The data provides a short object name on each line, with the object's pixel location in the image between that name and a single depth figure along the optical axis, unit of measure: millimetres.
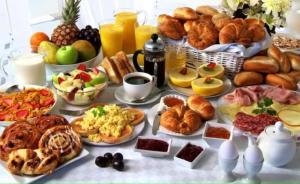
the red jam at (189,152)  1127
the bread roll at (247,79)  1534
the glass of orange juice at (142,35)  1696
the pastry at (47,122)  1207
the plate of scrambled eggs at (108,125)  1200
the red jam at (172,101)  1374
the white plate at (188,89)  1493
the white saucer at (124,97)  1432
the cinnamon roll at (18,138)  1126
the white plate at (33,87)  1265
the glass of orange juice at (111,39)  1702
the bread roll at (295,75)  1548
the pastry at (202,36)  1593
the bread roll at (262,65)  1553
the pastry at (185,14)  1737
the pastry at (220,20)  1640
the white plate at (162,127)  1232
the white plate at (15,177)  1046
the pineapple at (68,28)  1690
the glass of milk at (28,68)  1500
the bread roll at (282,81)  1500
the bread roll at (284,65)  1573
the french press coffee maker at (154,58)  1478
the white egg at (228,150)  1021
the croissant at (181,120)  1234
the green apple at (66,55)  1589
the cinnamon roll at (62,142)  1120
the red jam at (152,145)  1157
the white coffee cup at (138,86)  1406
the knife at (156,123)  1246
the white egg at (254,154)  1011
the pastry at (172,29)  1659
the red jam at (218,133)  1191
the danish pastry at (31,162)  1055
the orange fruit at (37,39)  1696
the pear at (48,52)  1618
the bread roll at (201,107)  1287
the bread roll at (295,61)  1582
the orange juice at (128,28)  1785
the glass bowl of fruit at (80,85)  1379
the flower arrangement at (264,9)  1620
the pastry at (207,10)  1805
